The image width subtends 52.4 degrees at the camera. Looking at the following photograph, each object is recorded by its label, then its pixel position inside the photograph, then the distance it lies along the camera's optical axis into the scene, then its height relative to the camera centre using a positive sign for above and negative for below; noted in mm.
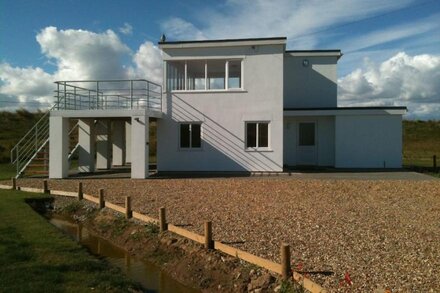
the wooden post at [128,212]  11555 -1716
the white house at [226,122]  20766 +1249
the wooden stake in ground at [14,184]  16984 -1512
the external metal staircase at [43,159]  20781 -622
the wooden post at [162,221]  9930 -1686
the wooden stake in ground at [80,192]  14758 -1568
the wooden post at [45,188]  15998 -1549
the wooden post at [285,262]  6547 -1712
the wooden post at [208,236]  8367 -1695
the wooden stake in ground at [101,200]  13172 -1629
